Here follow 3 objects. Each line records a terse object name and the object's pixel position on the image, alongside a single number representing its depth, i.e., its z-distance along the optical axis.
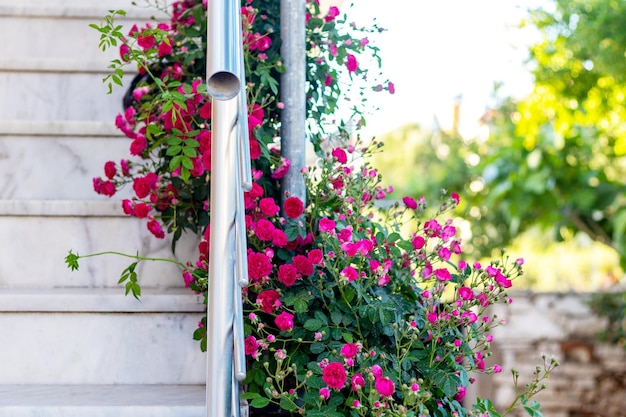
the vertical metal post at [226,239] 3.67
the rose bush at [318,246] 4.06
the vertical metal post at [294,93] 4.28
